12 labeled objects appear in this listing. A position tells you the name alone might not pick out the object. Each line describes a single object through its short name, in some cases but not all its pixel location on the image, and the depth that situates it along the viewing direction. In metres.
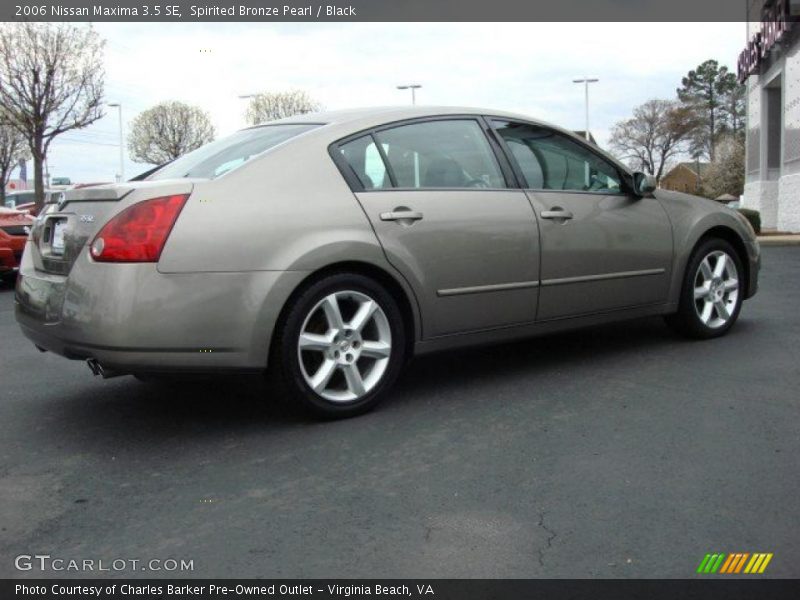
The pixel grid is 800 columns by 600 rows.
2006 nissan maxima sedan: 3.66
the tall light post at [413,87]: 41.88
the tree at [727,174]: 55.16
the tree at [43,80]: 24.27
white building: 23.98
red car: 11.05
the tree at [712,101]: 74.44
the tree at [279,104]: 49.38
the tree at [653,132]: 72.69
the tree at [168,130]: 48.28
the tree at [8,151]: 47.88
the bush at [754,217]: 21.70
